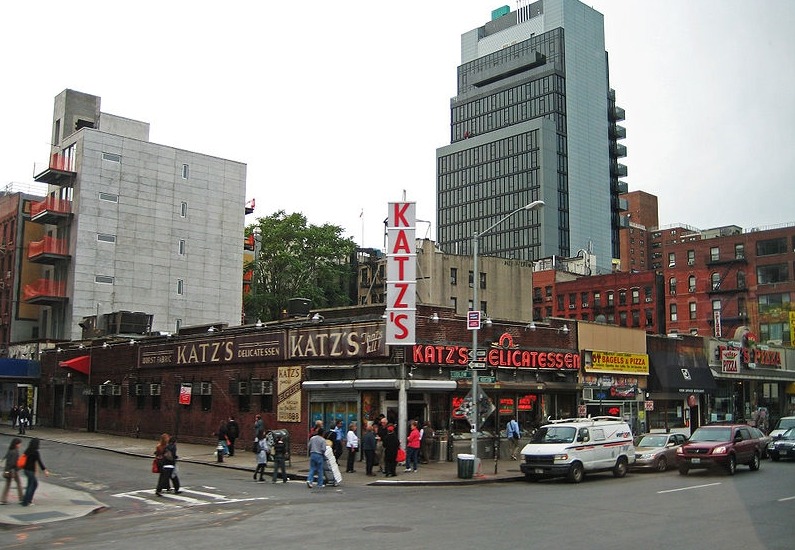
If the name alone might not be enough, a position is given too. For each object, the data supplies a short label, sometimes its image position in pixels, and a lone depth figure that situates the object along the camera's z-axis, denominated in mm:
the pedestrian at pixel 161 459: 21375
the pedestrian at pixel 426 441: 30359
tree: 85438
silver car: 28781
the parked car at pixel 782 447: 31531
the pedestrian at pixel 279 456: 24875
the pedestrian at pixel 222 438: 31095
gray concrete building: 62812
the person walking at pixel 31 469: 18828
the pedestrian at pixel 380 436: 27625
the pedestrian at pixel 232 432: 32719
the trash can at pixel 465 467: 25531
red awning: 50281
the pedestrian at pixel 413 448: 27422
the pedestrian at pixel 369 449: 26891
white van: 25000
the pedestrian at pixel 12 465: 19172
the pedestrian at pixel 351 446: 27812
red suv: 26109
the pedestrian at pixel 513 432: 32562
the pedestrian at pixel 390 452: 26203
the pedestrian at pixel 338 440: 29484
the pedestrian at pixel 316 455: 23422
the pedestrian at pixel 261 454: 25484
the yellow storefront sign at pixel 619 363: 38375
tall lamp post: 26109
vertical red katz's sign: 29766
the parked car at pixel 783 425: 35688
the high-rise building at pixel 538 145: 161750
